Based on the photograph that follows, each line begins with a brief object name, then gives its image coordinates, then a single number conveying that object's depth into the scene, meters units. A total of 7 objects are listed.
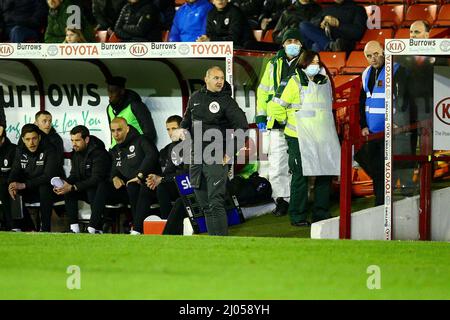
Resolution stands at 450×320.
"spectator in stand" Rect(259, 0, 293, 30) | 19.70
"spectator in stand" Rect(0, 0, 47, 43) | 20.23
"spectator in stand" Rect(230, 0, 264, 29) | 19.97
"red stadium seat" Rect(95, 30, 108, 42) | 20.95
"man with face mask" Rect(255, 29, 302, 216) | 15.88
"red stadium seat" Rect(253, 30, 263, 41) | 19.85
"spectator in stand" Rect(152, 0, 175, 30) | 19.86
